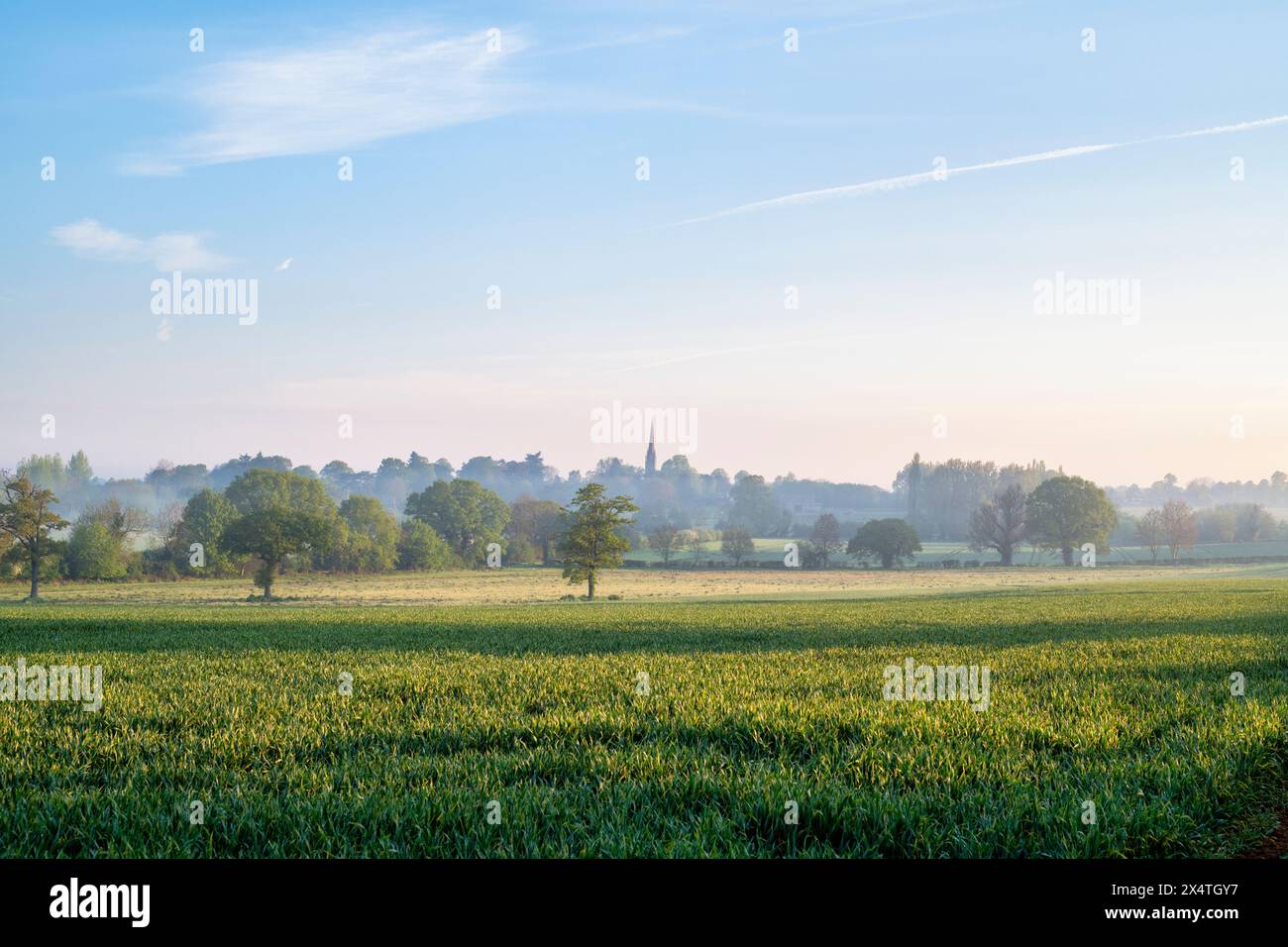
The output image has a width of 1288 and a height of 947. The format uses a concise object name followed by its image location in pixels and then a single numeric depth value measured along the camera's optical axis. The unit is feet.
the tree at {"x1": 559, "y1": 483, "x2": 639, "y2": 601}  236.43
